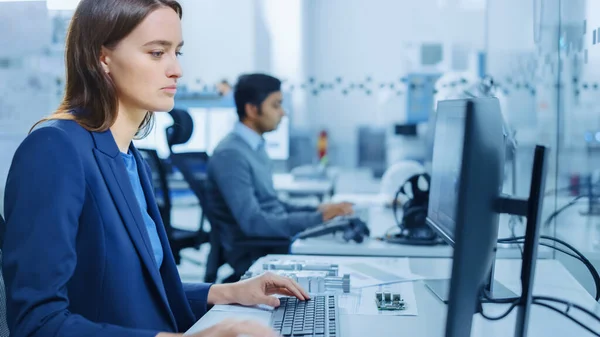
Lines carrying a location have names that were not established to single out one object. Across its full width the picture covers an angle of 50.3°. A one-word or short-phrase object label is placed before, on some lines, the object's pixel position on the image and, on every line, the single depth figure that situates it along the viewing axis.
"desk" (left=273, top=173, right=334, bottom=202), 3.97
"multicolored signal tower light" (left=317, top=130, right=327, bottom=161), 5.42
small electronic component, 1.35
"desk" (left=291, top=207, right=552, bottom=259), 1.97
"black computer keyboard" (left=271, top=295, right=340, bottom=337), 1.12
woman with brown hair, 1.00
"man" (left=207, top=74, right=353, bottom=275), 2.70
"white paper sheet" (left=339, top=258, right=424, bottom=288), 1.61
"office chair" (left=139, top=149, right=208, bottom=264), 3.37
